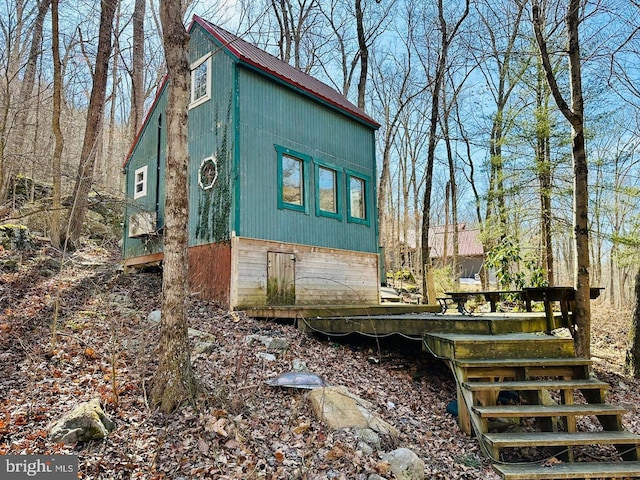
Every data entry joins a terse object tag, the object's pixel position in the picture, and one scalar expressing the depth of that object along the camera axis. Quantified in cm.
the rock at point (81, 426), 329
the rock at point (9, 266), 793
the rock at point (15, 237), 909
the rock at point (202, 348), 552
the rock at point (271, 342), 617
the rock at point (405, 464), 348
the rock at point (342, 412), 410
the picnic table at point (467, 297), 693
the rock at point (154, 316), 647
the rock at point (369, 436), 389
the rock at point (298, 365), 534
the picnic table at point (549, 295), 547
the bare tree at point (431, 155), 1298
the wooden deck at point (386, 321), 556
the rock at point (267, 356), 552
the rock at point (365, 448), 372
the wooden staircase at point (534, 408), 383
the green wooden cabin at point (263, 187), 858
